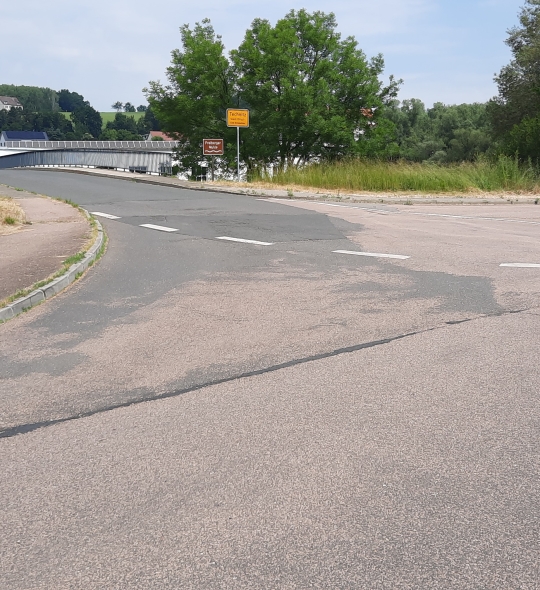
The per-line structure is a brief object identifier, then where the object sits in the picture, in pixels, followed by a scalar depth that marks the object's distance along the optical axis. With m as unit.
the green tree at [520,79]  44.44
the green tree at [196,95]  45.81
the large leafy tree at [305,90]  43.22
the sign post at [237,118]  34.22
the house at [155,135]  113.33
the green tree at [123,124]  158.29
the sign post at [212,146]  34.90
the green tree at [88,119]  163.54
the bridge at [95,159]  47.22
